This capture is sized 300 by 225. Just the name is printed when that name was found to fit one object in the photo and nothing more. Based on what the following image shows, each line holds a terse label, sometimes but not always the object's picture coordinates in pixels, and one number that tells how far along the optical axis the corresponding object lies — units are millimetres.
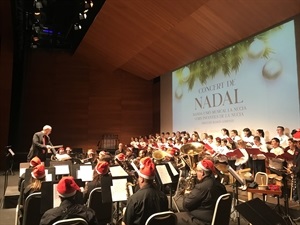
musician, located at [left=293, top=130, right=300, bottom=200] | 5078
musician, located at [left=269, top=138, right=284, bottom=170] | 4773
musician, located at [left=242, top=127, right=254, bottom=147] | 7830
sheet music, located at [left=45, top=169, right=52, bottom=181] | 4455
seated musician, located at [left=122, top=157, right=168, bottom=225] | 2785
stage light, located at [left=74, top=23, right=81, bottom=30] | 13181
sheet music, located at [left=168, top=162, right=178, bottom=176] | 4574
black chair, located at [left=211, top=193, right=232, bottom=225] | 2921
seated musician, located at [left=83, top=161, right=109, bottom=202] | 3941
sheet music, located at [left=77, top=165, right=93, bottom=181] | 4844
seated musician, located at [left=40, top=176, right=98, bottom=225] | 2439
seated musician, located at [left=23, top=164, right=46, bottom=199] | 3715
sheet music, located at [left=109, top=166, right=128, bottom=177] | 4219
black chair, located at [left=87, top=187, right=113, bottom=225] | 3764
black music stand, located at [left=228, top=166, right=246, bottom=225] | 3831
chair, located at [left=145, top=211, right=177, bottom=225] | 2441
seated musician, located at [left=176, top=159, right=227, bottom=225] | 3195
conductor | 6400
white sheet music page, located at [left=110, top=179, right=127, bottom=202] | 3563
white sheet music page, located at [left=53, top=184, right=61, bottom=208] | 3229
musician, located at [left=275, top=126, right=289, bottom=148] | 7254
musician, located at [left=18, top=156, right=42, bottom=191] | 4492
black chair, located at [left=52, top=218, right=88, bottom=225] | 2250
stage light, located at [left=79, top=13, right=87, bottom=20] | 11533
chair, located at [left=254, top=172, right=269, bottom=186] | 5047
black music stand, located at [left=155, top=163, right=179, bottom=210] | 4285
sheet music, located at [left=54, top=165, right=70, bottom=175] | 5035
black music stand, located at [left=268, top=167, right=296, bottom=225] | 4293
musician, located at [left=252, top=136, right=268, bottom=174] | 7051
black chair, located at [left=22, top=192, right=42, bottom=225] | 3396
